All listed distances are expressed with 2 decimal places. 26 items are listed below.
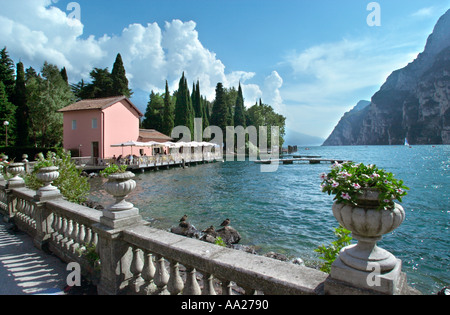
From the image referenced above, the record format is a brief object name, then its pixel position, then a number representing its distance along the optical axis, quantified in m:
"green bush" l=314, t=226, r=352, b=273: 3.46
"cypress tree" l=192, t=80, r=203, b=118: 56.22
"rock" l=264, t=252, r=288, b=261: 7.01
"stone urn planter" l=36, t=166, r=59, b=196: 4.81
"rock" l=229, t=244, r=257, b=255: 7.65
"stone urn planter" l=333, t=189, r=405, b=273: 1.78
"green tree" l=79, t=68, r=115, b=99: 43.97
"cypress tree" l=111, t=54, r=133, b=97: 43.81
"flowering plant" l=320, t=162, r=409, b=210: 1.78
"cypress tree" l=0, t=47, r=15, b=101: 37.56
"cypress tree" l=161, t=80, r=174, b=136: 48.38
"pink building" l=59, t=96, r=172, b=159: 29.25
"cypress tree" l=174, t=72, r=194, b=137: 48.97
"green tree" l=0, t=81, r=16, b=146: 32.81
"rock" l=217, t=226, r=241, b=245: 8.64
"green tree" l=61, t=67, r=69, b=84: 46.34
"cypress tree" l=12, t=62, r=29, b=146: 35.22
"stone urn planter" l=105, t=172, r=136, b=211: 3.09
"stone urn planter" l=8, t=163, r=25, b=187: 6.53
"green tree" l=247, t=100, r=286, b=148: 64.56
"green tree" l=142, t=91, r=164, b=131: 53.03
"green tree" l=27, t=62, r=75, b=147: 33.09
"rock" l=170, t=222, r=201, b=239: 8.74
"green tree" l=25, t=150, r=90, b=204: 7.22
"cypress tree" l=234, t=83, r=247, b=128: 61.50
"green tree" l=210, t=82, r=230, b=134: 57.69
